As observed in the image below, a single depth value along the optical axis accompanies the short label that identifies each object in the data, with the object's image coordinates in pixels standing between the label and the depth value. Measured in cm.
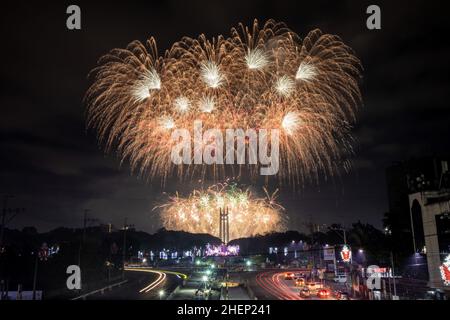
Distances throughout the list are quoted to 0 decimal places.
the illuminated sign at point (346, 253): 6288
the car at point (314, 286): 5222
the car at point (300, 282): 6218
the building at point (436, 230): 4944
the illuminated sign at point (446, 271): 4432
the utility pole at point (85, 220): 6418
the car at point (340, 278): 6625
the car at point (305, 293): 5012
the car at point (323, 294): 4887
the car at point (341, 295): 4688
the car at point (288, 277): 7295
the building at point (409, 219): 5366
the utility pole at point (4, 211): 4464
